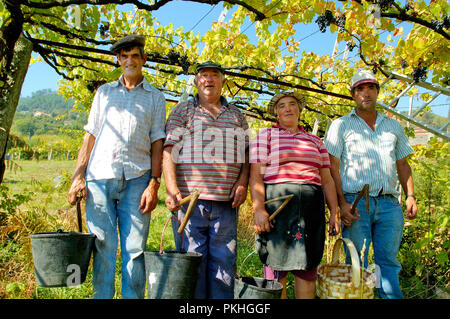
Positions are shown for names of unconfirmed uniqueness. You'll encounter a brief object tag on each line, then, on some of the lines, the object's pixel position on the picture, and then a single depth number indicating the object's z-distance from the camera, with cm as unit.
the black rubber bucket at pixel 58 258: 187
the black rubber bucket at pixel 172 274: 174
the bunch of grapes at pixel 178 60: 358
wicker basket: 194
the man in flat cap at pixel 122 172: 207
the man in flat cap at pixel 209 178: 218
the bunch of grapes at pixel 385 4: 232
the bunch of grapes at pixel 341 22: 334
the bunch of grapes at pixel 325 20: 324
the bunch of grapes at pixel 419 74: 385
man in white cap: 239
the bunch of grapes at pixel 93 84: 509
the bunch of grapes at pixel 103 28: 364
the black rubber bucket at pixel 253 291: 179
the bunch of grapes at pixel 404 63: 404
